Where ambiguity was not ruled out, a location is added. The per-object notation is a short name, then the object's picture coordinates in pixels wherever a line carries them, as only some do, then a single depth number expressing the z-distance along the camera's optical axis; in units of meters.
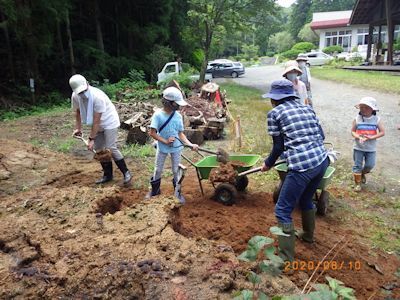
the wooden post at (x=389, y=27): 22.53
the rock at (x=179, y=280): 2.76
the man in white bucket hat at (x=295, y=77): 5.57
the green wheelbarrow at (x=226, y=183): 5.15
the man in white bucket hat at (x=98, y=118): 5.51
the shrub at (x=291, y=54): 49.31
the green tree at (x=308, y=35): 56.28
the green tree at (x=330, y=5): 69.19
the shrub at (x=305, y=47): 50.75
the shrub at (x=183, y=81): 17.52
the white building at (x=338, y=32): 46.19
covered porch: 22.86
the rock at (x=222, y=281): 2.75
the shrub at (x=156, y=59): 22.45
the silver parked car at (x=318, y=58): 38.00
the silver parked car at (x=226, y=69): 30.44
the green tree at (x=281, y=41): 63.50
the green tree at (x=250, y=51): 59.17
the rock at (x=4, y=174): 6.21
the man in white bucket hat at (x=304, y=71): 6.91
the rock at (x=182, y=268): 2.86
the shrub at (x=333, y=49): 44.59
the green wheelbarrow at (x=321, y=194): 4.68
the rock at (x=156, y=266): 2.85
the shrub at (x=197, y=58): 29.44
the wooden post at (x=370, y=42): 27.56
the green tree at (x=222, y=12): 21.70
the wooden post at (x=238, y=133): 8.10
